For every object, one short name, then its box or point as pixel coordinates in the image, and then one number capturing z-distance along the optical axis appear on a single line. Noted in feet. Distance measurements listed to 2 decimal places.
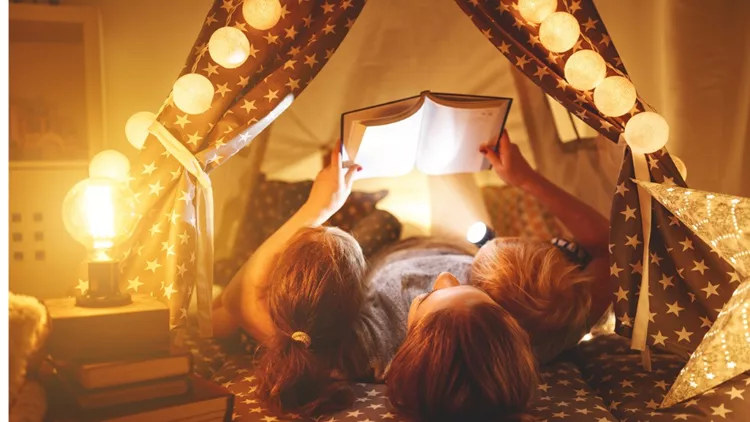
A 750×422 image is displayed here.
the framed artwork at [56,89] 6.40
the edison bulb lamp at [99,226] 4.78
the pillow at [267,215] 7.23
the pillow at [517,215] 8.06
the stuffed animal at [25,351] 4.08
